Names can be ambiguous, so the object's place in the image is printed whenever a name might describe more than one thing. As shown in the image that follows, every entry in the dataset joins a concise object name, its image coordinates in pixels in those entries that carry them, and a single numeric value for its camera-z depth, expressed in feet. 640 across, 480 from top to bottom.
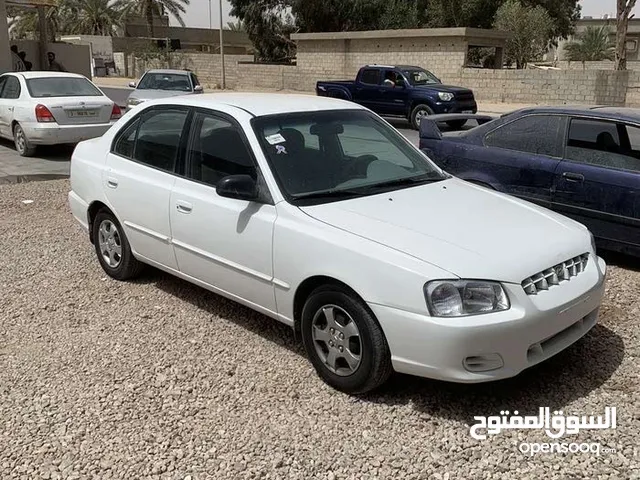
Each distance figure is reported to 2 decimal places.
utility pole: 121.35
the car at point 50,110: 37.81
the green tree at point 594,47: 176.86
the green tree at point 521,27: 117.19
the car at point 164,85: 49.29
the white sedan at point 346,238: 10.61
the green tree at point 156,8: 166.09
